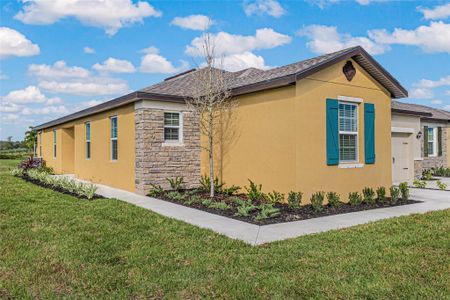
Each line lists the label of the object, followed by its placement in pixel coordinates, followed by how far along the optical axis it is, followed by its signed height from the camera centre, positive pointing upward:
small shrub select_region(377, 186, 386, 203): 9.45 -1.25
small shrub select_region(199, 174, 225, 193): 10.97 -1.11
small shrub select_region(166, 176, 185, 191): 10.99 -1.04
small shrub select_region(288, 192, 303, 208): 7.97 -1.17
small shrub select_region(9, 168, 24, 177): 17.11 -1.04
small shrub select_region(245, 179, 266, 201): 9.31 -1.18
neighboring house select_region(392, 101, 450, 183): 13.99 +0.31
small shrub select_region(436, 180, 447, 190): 12.07 -1.35
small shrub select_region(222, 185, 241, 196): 10.34 -1.21
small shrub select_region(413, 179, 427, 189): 12.77 -1.34
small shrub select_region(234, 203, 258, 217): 7.52 -1.35
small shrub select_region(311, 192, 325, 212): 8.03 -1.24
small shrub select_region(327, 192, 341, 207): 8.59 -1.25
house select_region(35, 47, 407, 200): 8.67 +0.54
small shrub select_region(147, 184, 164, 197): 10.56 -1.25
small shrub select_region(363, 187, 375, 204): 9.23 -1.26
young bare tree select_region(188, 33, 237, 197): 10.19 +1.64
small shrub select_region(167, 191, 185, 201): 9.73 -1.31
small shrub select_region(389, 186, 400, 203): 9.40 -1.27
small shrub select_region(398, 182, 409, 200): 9.70 -1.22
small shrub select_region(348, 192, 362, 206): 8.88 -1.30
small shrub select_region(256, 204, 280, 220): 7.19 -1.37
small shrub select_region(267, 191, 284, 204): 8.76 -1.24
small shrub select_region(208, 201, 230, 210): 8.29 -1.36
